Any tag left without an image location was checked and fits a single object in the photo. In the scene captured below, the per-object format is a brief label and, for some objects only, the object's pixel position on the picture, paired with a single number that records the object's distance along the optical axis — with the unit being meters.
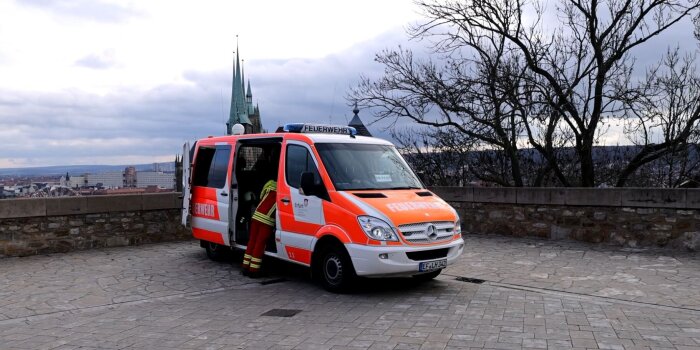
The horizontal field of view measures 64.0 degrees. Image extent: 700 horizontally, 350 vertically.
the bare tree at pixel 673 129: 12.95
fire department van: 6.49
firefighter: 7.86
